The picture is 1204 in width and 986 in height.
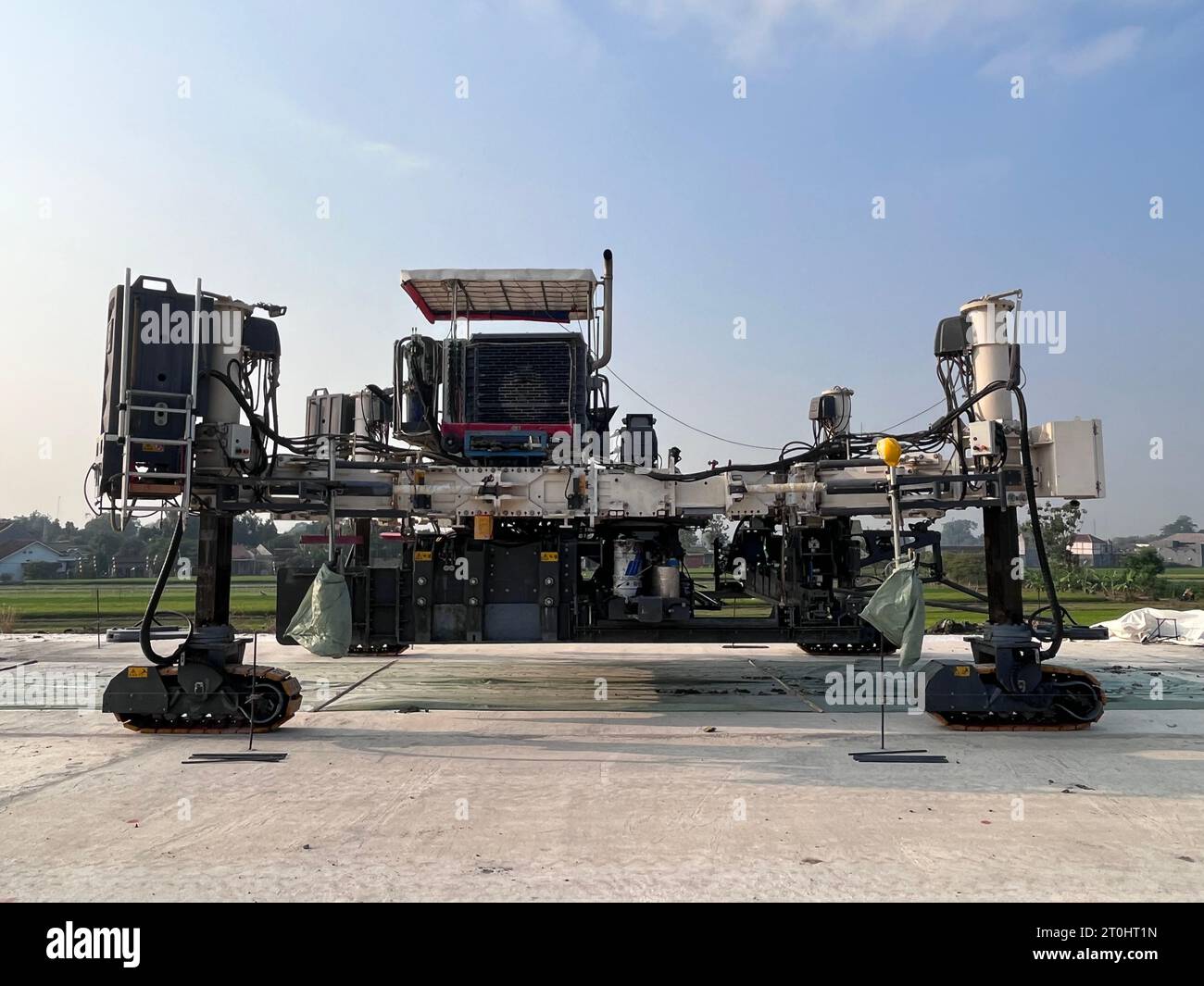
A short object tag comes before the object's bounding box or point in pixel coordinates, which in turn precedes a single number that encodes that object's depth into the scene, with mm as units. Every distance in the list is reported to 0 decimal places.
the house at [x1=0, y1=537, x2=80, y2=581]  78562
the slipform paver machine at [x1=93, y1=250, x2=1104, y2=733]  7379
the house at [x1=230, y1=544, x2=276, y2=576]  77250
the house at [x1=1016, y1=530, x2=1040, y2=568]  75438
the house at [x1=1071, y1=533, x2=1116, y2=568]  45959
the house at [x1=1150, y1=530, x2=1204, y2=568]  111625
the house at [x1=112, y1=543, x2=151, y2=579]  76000
